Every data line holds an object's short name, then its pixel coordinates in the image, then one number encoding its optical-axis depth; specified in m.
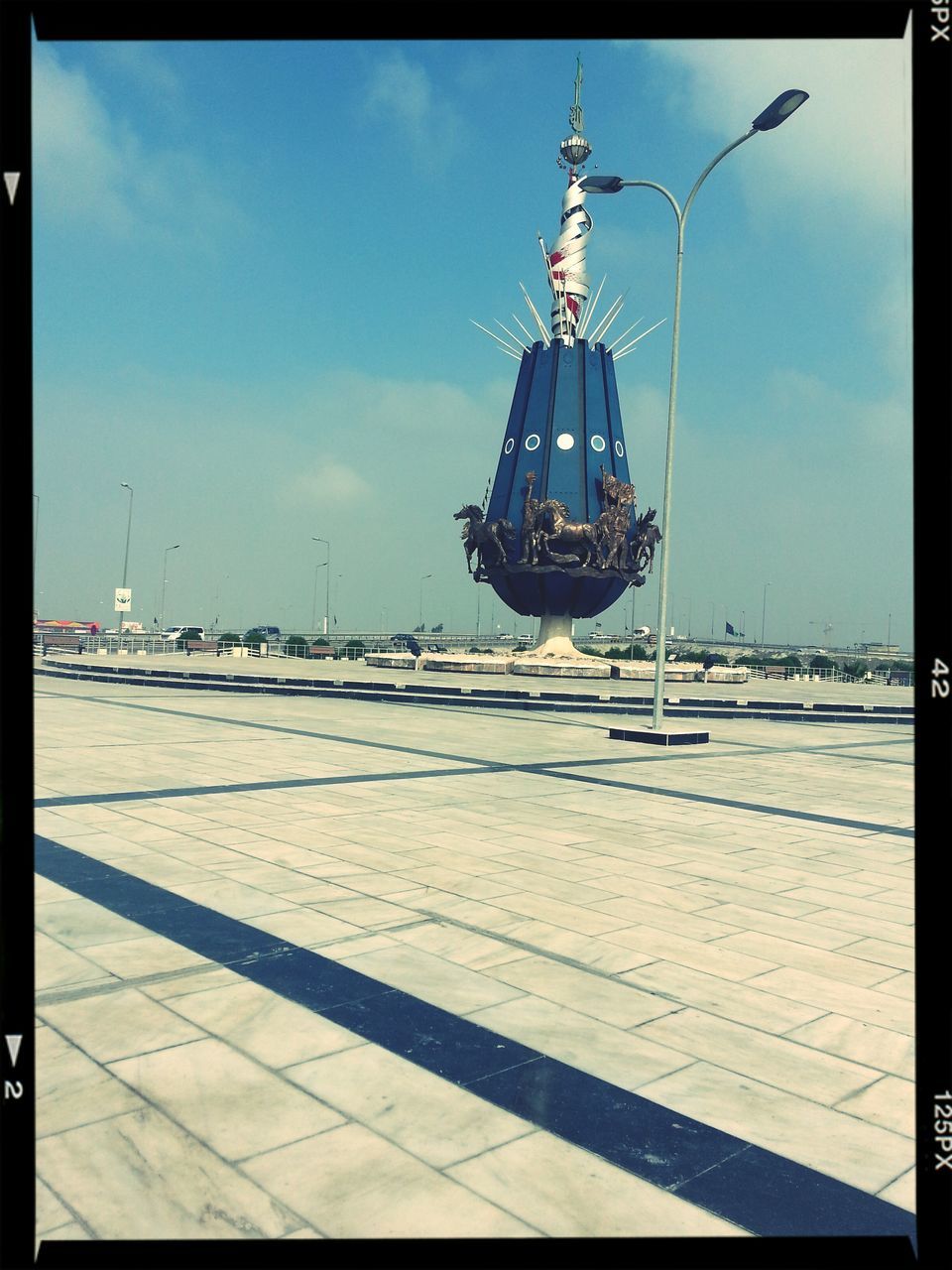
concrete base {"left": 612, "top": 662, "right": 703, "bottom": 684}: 43.56
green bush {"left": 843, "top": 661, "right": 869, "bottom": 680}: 53.47
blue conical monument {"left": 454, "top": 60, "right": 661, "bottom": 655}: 47.50
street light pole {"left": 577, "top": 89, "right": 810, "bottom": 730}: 17.05
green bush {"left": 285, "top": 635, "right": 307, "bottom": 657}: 60.22
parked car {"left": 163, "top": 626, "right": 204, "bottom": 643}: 69.61
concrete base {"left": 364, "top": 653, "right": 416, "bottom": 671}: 48.19
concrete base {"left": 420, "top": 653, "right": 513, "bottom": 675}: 43.75
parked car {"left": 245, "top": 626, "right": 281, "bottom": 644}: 63.06
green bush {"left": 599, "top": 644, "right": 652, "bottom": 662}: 61.94
